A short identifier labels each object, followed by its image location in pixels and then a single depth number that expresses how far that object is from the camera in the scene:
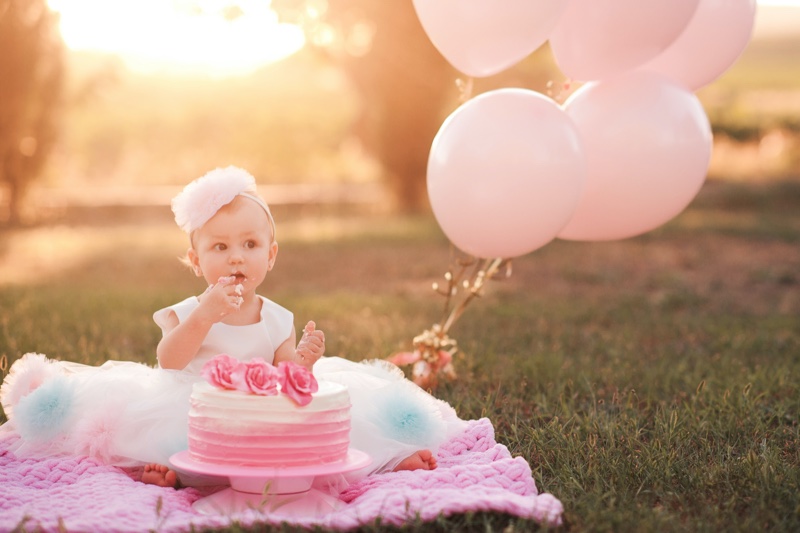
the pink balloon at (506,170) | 2.73
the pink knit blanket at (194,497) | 1.91
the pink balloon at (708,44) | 3.07
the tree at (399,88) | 9.31
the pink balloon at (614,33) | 2.74
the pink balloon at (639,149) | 2.95
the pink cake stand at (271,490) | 1.99
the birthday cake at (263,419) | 2.01
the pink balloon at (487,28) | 2.68
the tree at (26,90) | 9.28
